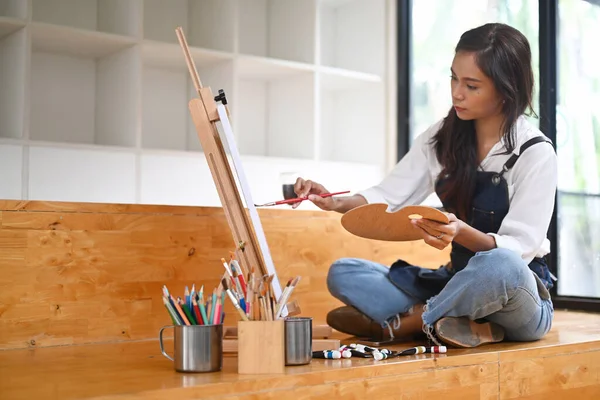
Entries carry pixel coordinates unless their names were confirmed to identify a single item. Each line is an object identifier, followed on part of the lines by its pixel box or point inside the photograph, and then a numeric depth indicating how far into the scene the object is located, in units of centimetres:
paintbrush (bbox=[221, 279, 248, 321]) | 238
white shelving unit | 358
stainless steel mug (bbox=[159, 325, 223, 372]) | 237
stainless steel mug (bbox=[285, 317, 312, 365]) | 242
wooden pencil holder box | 235
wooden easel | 262
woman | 270
